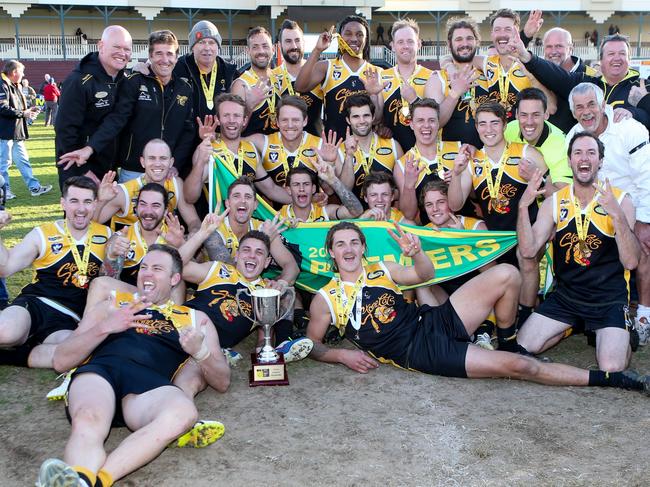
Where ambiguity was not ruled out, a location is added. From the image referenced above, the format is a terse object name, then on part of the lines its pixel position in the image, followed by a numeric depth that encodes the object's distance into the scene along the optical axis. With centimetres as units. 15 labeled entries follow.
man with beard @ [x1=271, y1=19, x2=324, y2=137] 731
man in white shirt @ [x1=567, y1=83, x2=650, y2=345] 583
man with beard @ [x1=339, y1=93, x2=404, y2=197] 652
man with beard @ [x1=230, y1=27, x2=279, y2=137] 723
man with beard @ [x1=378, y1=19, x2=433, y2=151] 702
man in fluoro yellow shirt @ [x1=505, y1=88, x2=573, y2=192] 596
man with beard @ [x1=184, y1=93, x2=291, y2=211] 646
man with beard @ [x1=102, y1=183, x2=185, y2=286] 546
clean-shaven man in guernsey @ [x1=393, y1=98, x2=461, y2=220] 627
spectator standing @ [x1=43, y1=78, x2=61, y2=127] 2588
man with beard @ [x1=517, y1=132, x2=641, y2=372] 524
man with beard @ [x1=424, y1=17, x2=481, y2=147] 683
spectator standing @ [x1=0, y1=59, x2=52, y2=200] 1178
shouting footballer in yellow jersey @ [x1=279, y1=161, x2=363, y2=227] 625
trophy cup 495
